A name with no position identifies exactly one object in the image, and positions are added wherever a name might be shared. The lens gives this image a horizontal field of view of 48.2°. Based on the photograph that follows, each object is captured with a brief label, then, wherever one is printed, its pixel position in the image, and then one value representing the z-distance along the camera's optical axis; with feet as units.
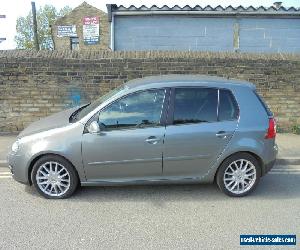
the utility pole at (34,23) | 62.18
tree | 130.21
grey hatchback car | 13.71
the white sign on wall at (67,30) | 86.43
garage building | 31.71
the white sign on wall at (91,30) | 81.30
